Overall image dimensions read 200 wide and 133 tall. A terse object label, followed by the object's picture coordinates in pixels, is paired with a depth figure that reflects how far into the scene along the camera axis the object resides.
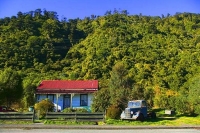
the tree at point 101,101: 26.86
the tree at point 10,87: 33.82
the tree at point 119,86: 28.56
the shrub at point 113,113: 24.30
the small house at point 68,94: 35.75
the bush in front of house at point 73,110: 26.09
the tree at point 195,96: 25.54
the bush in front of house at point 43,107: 24.81
